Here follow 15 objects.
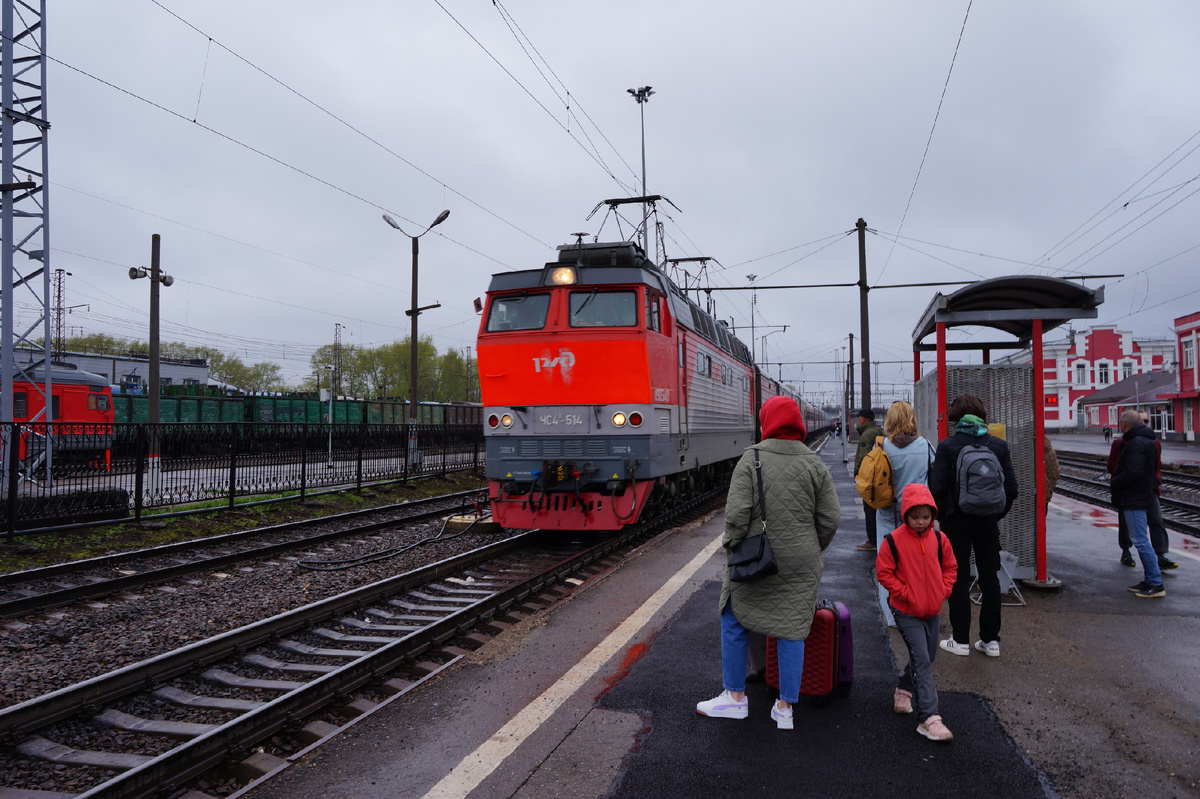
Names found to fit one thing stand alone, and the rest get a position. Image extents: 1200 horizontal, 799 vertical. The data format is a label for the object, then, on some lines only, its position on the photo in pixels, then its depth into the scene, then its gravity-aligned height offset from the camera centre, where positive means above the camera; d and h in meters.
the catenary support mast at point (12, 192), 12.54 +4.34
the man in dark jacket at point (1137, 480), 6.48 -0.55
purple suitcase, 4.22 -1.37
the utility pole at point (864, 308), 18.73 +2.93
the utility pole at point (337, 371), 72.38 +5.04
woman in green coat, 3.82 -0.65
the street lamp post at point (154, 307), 16.84 +2.72
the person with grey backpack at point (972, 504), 4.77 -0.55
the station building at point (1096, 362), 64.94 +5.29
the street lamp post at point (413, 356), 18.30 +1.91
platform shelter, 6.41 +0.39
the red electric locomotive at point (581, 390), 8.85 +0.40
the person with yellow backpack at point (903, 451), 5.10 -0.21
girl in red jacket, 3.85 -0.88
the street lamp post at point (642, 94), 22.20 +10.00
